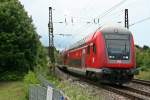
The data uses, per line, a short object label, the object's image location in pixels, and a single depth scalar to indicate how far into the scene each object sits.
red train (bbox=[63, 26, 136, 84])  26.80
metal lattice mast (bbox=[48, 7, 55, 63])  61.97
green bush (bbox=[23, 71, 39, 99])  25.08
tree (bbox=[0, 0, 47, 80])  42.00
